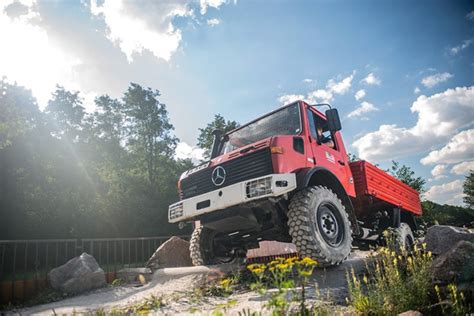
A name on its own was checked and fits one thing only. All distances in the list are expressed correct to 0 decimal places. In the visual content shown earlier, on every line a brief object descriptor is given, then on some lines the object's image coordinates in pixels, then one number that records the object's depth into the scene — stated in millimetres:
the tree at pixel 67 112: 28625
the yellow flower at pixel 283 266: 2077
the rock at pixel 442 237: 5074
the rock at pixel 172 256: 7504
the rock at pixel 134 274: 6438
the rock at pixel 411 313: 2215
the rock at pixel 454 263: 2827
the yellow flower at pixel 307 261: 2183
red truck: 4609
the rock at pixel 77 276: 6125
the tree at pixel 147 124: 26219
